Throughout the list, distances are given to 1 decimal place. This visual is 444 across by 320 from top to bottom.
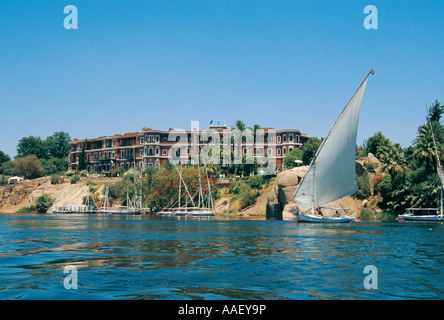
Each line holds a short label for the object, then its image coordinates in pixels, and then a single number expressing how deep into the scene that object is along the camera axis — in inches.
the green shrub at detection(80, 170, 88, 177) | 5520.2
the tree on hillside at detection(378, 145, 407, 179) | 2802.4
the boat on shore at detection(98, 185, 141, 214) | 3940.5
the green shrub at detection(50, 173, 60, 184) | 5393.7
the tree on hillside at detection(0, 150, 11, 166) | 6730.8
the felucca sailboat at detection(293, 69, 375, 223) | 1924.2
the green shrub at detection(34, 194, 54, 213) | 4800.7
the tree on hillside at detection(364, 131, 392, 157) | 3634.8
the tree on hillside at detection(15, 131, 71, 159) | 6776.6
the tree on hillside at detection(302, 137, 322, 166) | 3959.2
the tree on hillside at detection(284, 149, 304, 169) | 4167.8
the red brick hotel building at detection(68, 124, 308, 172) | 4933.6
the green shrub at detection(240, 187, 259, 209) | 3708.2
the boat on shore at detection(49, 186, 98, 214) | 4384.8
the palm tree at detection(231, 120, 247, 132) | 4667.8
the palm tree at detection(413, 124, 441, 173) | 2488.9
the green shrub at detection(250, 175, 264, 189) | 3870.6
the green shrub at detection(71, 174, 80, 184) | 5305.1
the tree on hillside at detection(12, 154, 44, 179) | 5880.9
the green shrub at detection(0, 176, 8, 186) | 5750.0
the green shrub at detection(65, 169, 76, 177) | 5615.2
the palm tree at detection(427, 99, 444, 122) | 2896.2
